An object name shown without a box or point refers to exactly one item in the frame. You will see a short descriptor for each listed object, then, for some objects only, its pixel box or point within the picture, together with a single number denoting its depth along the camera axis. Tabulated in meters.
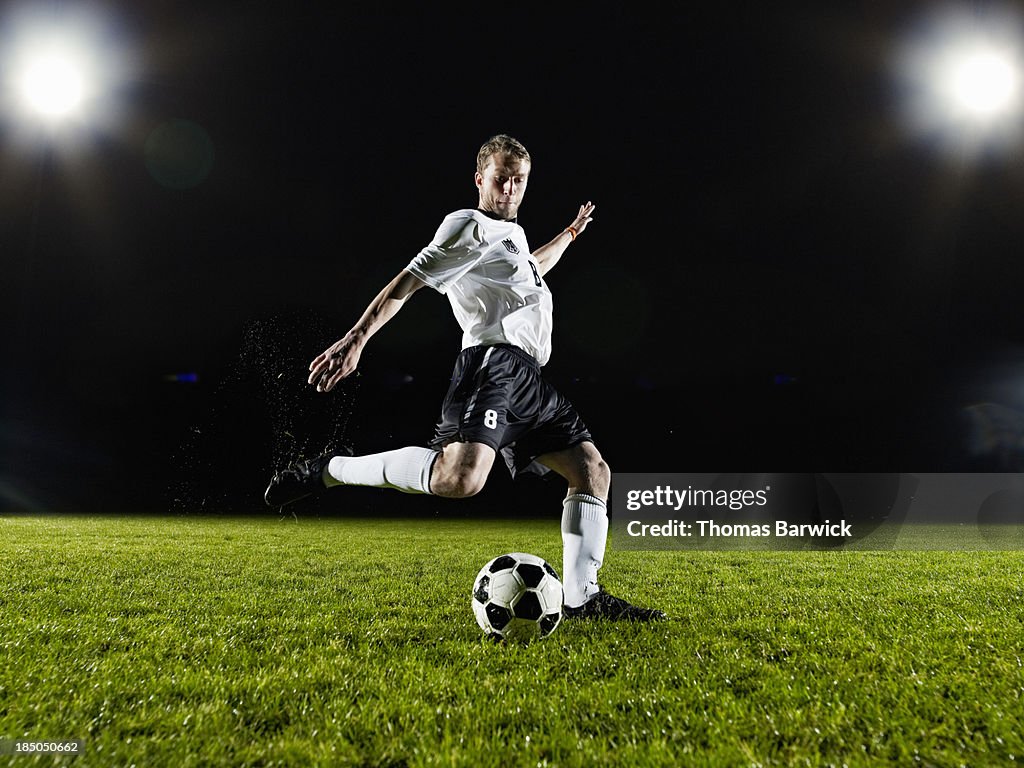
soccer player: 3.51
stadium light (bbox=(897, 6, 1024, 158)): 16.38
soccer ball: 3.16
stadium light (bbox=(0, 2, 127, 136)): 18.52
